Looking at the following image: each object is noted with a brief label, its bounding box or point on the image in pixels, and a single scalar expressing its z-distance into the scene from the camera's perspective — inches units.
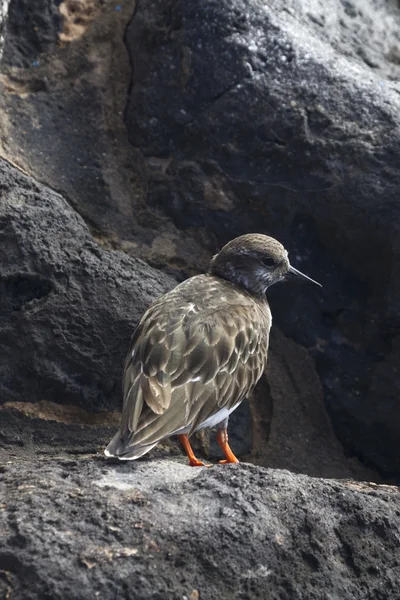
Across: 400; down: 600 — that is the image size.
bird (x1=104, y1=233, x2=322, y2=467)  371.2
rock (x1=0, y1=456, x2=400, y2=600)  284.4
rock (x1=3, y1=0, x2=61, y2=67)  490.6
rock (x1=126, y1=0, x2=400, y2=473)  463.8
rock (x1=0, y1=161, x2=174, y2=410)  419.8
